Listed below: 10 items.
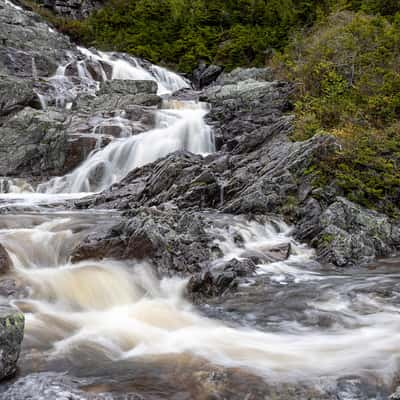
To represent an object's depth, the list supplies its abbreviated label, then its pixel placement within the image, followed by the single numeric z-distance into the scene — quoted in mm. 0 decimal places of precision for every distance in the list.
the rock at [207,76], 33031
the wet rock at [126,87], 23750
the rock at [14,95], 20844
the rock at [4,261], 6559
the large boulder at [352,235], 8656
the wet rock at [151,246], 7438
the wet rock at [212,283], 6629
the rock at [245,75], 25583
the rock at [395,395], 3540
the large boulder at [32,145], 17906
